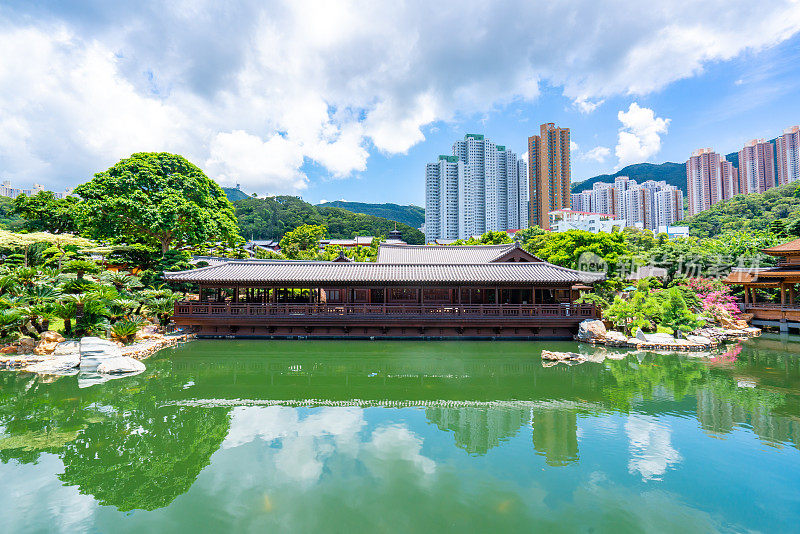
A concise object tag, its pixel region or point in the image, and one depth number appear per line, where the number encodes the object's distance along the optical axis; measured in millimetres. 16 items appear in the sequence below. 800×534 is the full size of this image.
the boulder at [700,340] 17391
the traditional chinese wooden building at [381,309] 19281
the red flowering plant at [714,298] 21234
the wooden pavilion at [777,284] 20984
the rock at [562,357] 15547
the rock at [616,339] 17859
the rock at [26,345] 14906
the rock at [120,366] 13133
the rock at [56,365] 13156
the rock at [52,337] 15248
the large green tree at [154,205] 23250
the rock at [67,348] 14633
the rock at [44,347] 14711
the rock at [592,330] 18672
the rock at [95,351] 13422
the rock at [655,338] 17598
